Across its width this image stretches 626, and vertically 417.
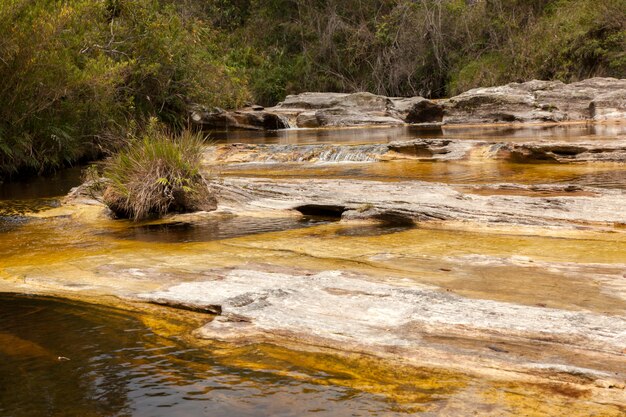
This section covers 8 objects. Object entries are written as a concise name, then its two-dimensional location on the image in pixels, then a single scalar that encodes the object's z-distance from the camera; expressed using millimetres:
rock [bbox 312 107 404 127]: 26195
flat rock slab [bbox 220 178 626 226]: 7430
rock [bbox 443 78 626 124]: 23359
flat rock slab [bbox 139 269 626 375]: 3998
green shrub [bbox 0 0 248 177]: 12352
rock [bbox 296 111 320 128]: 26938
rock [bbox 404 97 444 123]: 25812
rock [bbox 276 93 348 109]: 28125
